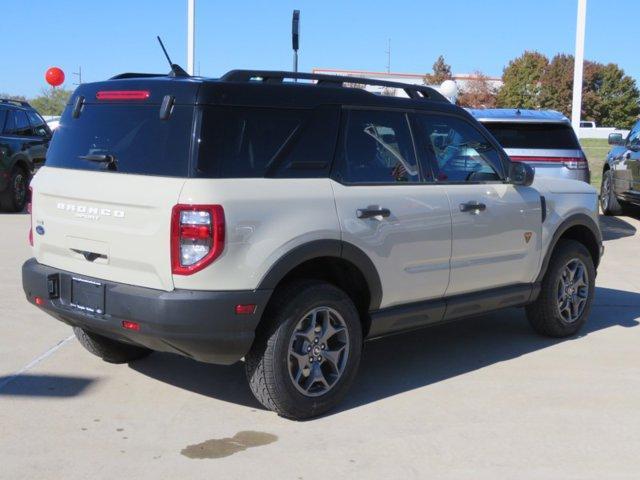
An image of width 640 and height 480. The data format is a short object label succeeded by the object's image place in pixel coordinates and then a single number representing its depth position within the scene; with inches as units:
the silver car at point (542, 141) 404.8
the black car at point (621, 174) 514.0
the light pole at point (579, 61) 650.8
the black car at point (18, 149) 531.5
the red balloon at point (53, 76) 903.7
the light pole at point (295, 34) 401.1
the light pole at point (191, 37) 666.8
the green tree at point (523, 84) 2751.0
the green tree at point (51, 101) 1788.8
